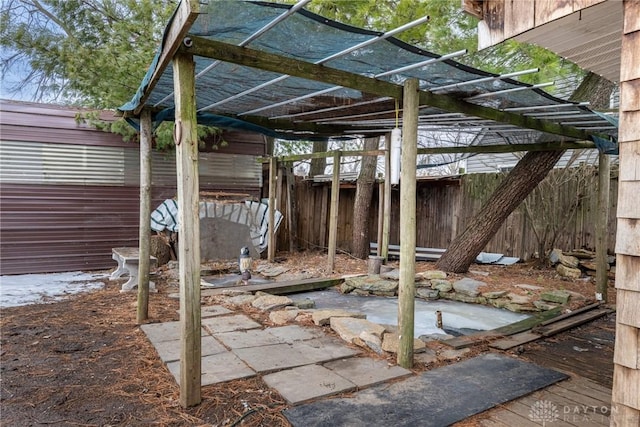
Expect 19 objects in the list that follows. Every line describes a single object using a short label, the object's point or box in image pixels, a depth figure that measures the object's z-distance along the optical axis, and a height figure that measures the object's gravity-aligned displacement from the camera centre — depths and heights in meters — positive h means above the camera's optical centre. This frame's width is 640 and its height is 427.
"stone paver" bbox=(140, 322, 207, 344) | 3.36 -1.24
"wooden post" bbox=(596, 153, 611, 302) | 5.23 -0.43
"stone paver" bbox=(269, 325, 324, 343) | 3.45 -1.27
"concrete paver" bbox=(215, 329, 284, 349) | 3.27 -1.25
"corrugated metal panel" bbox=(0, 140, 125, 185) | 6.30 +0.48
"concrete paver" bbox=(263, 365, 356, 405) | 2.42 -1.24
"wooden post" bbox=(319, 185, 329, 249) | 9.27 -0.48
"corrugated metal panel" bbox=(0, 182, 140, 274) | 6.28 -0.56
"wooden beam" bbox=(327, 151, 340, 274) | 6.30 -0.01
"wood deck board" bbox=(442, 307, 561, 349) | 3.46 -1.33
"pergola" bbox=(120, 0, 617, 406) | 2.21 +0.86
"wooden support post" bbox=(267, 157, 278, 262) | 7.38 -0.24
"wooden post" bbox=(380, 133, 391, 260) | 6.00 -0.03
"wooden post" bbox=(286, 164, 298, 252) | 8.74 -0.28
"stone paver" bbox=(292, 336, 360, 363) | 3.03 -1.26
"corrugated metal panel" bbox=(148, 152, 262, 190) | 7.40 +0.46
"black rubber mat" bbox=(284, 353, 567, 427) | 2.18 -1.26
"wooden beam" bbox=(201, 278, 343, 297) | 5.13 -1.29
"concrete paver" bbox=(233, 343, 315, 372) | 2.83 -1.24
